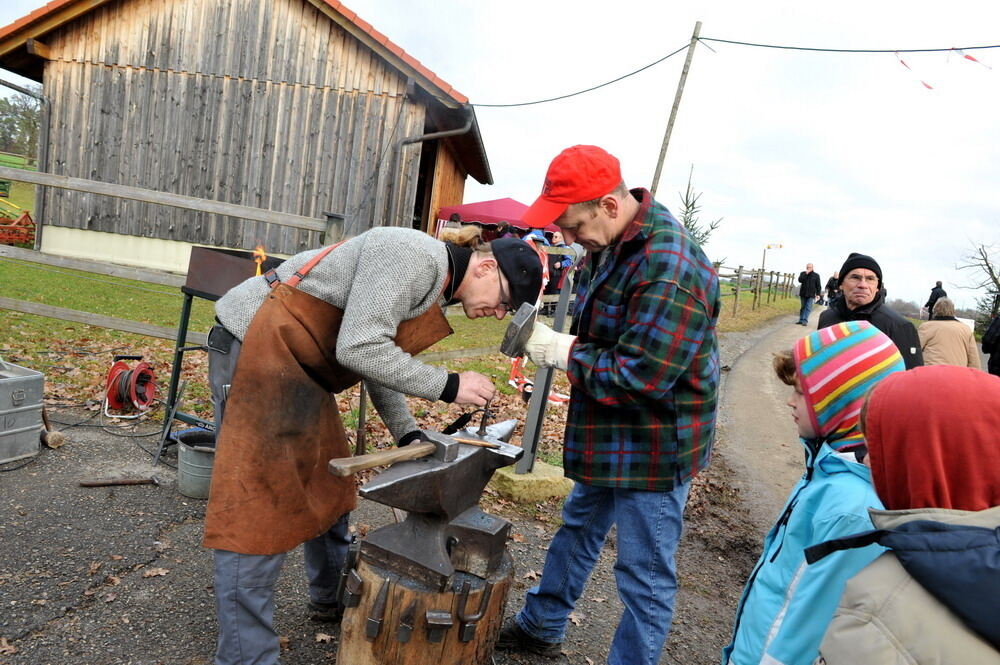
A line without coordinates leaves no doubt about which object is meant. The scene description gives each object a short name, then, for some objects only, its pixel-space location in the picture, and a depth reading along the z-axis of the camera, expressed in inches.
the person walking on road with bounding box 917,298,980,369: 239.1
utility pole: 454.3
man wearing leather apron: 86.2
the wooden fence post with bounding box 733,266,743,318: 872.4
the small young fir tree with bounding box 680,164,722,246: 790.5
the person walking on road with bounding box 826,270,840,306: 709.3
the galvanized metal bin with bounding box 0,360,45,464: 161.6
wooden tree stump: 85.7
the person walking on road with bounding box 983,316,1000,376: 325.1
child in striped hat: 66.3
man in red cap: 91.9
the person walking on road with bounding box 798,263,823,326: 855.7
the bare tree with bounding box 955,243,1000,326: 1139.9
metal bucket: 155.8
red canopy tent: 610.9
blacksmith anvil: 83.2
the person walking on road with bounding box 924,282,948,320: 776.0
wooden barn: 495.5
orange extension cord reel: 204.1
